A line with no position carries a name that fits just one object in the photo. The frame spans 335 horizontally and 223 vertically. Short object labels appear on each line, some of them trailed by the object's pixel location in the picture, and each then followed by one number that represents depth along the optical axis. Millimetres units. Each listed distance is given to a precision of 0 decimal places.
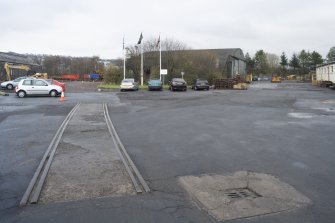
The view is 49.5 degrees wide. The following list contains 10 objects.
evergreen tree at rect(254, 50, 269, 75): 131638
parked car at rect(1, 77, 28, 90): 42562
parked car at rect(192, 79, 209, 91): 46916
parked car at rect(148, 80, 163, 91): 44500
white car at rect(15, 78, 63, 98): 31156
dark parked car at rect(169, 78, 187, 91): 44031
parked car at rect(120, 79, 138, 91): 42438
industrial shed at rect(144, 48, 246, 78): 59594
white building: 53062
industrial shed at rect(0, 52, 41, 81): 62688
